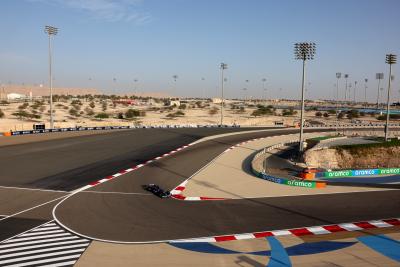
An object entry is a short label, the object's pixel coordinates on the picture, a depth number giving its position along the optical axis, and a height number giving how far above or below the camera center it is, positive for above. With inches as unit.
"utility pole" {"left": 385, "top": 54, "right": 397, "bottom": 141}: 2187.5 +336.6
